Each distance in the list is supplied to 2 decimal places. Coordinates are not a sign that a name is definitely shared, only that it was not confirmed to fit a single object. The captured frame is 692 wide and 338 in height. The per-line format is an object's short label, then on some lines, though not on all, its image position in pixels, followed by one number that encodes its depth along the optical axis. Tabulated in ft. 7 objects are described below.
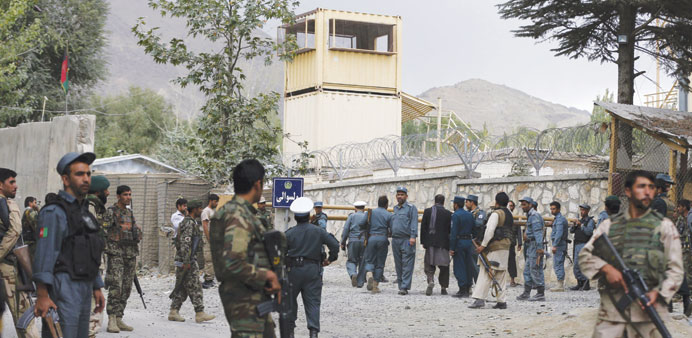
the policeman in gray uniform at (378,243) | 49.60
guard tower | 109.40
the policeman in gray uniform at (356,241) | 51.37
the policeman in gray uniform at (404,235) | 48.39
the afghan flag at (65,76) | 73.75
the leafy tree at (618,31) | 55.42
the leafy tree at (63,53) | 120.37
